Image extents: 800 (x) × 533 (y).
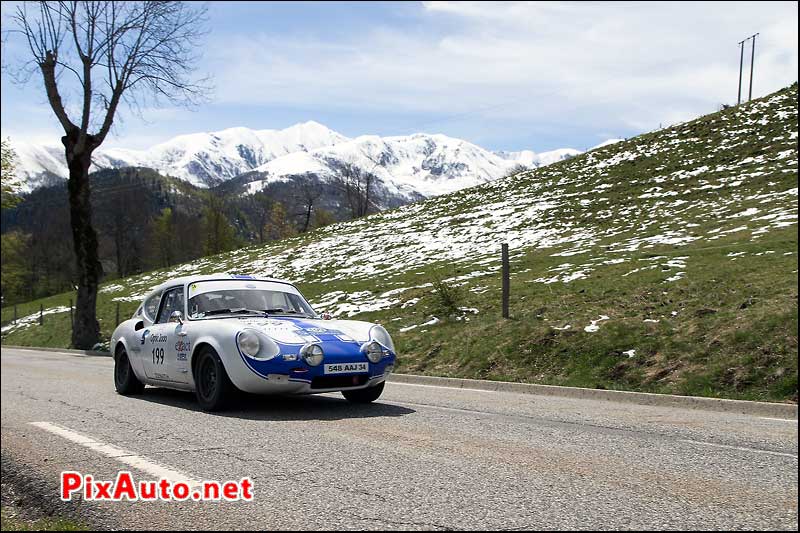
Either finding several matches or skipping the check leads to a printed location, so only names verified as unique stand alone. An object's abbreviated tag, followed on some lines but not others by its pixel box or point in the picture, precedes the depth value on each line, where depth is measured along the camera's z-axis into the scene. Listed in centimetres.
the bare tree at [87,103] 2621
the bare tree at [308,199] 8555
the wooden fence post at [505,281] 1603
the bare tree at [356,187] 8481
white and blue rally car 800
